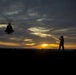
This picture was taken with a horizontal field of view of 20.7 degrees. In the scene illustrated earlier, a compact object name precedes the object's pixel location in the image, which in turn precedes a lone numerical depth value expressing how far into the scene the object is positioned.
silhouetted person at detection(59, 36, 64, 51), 30.32
